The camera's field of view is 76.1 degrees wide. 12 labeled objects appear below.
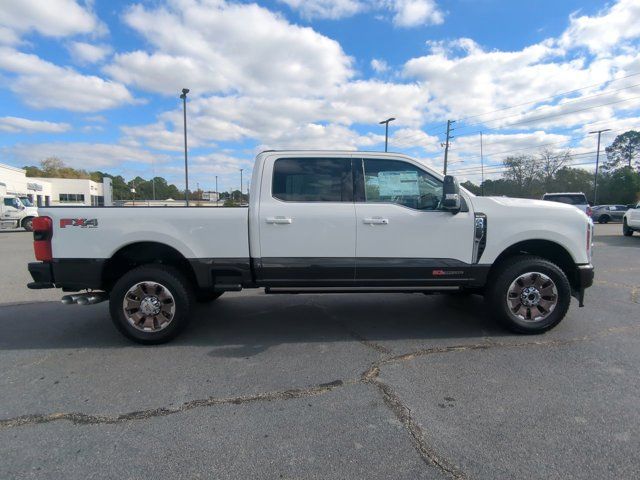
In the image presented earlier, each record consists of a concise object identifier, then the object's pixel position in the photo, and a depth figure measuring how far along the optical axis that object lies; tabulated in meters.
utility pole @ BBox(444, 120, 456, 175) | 39.66
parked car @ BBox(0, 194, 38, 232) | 22.92
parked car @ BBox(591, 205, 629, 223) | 31.62
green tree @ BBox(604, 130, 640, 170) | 77.94
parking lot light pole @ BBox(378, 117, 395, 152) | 34.97
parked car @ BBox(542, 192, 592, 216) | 17.89
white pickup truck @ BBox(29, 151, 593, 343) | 4.35
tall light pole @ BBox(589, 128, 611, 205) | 47.58
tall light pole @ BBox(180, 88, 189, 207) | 21.80
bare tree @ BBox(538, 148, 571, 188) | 73.31
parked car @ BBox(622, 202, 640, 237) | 16.28
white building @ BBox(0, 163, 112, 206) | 44.56
